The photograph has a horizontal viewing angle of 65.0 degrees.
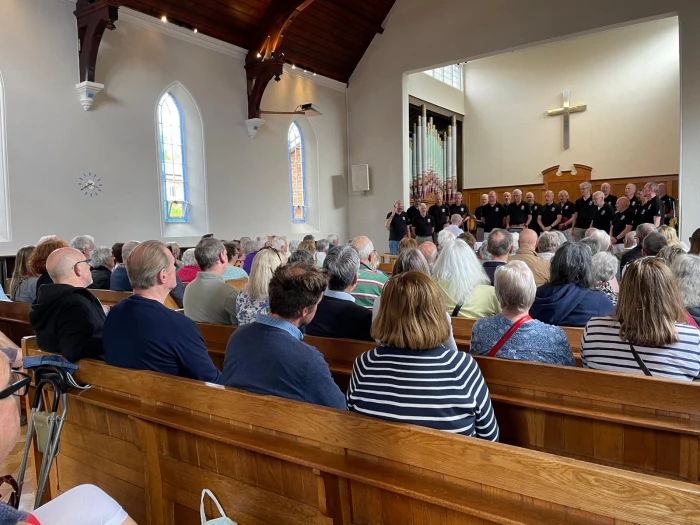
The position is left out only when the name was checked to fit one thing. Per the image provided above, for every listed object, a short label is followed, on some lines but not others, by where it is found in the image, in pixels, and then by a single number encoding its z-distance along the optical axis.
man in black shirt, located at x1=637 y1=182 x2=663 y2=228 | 8.22
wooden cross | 13.12
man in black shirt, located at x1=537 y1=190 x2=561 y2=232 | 10.31
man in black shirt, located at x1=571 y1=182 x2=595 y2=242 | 9.44
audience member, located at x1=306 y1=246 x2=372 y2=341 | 2.69
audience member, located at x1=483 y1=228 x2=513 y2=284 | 4.36
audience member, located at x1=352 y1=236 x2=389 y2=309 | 3.43
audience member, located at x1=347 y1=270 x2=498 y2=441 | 1.56
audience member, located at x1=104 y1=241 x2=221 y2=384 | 2.10
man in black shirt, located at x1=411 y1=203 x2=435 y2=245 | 11.02
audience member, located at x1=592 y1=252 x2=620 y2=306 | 3.27
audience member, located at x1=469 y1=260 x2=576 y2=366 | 2.19
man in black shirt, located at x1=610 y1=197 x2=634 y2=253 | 8.45
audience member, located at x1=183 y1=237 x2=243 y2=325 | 3.50
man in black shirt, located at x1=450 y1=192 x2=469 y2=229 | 11.85
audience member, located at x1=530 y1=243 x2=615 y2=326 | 2.83
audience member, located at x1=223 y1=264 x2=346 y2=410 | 1.75
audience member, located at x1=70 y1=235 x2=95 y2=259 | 5.73
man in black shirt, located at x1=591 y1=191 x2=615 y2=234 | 9.07
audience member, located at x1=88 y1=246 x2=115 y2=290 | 5.32
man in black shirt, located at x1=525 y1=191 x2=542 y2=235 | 10.75
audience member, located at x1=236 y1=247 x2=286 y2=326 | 3.12
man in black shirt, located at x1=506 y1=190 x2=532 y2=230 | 10.79
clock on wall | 7.91
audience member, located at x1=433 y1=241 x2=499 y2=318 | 3.27
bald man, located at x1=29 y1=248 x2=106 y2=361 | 2.25
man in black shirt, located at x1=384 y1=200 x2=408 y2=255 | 11.20
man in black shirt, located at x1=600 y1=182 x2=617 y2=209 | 9.63
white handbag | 1.48
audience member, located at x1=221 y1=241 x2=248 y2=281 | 4.43
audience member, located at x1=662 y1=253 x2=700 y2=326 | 2.53
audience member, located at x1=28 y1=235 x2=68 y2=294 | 3.45
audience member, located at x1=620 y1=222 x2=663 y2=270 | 4.63
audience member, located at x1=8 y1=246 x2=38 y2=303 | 4.39
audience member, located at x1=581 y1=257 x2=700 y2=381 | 1.91
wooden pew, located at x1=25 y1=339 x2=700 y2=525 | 1.14
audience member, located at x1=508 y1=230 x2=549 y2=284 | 3.93
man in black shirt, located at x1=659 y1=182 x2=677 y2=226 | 10.12
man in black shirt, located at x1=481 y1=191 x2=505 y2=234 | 11.04
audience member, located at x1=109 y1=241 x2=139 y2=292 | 4.81
